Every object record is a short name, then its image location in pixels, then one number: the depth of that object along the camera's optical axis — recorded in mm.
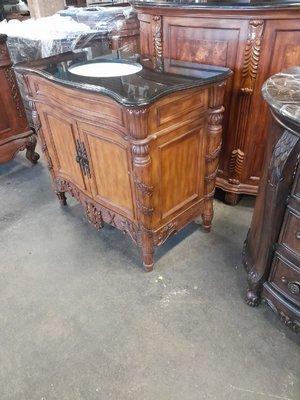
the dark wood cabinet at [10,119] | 2016
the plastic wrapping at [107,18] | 2115
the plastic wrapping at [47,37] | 2027
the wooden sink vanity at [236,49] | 1282
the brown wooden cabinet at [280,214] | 881
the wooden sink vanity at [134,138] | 1079
